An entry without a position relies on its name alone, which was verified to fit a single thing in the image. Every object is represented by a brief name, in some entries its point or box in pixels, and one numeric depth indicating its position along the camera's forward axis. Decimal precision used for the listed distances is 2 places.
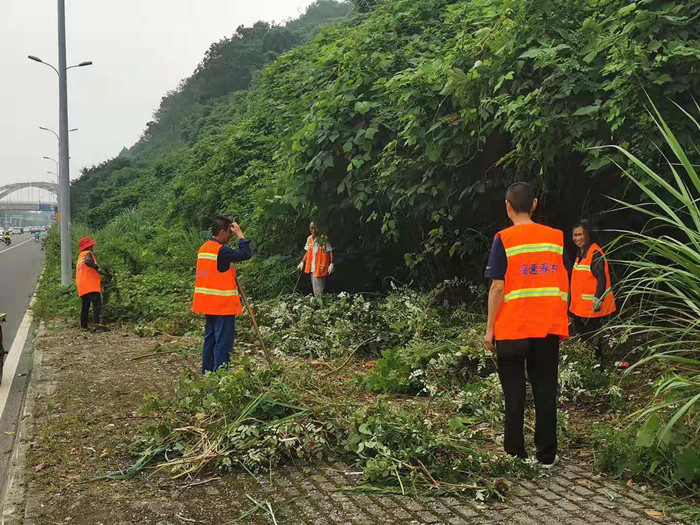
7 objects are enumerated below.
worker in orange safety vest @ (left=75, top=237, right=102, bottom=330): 12.26
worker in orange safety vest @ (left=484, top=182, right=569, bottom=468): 5.04
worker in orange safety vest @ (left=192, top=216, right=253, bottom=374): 7.71
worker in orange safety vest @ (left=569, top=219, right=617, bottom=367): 7.46
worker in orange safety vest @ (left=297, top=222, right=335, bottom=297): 12.27
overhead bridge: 123.76
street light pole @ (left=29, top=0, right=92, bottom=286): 18.73
